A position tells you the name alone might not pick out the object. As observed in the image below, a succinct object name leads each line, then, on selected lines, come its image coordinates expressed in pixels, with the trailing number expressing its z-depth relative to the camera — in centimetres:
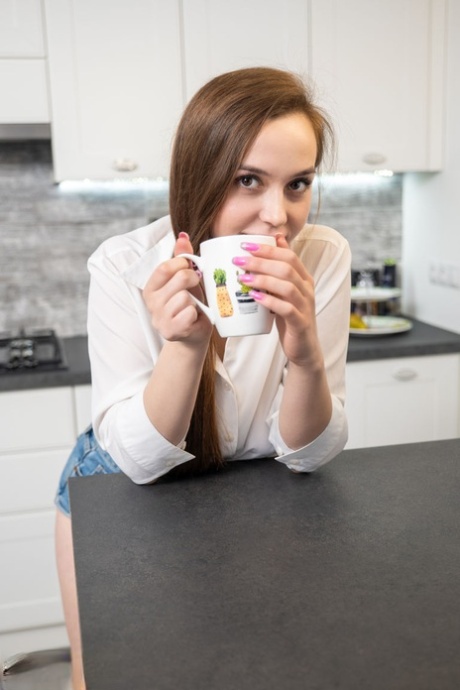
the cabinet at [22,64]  221
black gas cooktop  219
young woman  88
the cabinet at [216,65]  229
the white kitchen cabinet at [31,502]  216
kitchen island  54
